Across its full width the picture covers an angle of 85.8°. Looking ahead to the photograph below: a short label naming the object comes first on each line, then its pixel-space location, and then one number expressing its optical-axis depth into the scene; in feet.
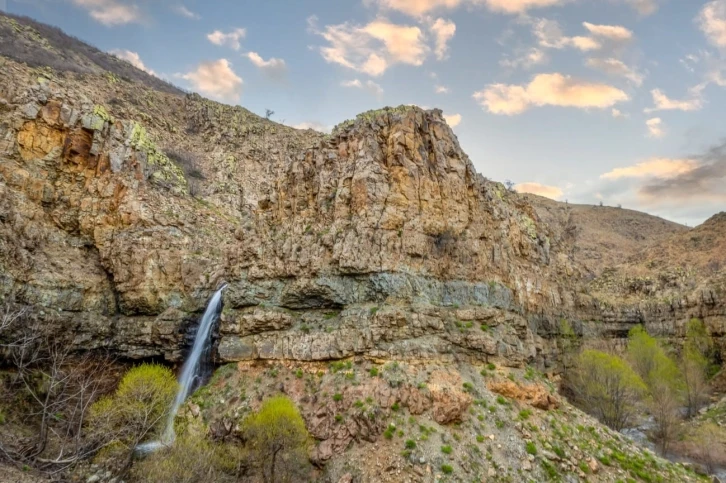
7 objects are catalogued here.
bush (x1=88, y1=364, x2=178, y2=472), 87.86
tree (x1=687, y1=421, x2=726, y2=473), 117.91
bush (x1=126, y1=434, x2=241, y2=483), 75.05
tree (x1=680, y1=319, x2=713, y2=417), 163.43
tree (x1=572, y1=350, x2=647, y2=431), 134.82
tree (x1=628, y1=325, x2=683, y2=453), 130.52
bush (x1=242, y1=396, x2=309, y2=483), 80.89
